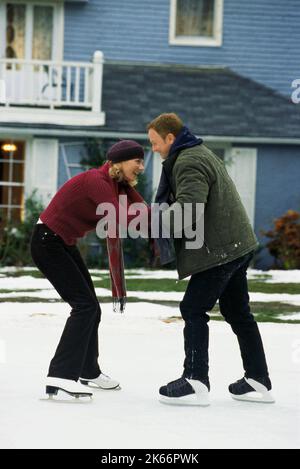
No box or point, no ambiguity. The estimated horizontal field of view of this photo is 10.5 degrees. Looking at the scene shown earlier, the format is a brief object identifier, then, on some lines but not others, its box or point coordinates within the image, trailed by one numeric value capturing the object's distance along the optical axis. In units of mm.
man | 10216
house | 29463
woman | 10473
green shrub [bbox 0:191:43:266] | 27654
